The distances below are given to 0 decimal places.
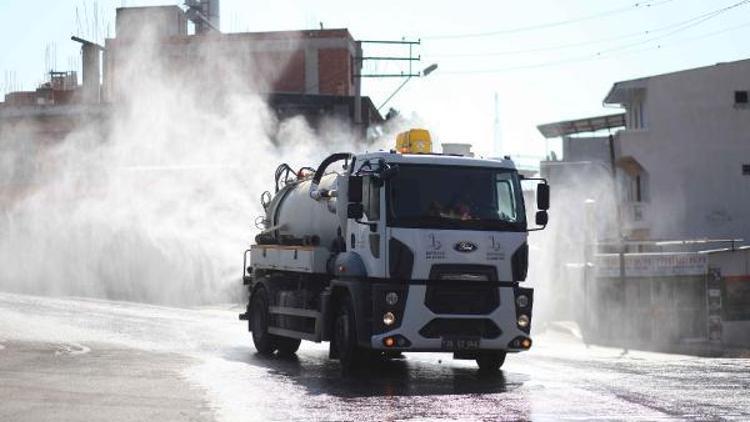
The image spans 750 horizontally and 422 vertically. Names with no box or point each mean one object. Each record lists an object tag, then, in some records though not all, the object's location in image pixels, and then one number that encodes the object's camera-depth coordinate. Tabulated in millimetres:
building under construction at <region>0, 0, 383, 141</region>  73062
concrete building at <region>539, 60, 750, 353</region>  35844
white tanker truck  15953
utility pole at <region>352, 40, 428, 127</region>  49562
